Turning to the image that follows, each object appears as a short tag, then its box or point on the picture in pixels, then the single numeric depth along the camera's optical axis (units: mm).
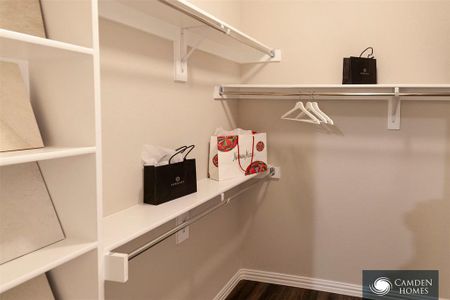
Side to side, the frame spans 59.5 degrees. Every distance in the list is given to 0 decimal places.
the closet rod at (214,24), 1419
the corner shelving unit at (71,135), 1039
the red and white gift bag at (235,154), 2184
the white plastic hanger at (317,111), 2273
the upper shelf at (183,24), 1491
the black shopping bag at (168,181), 1648
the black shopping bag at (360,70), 2430
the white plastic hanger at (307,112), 2254
